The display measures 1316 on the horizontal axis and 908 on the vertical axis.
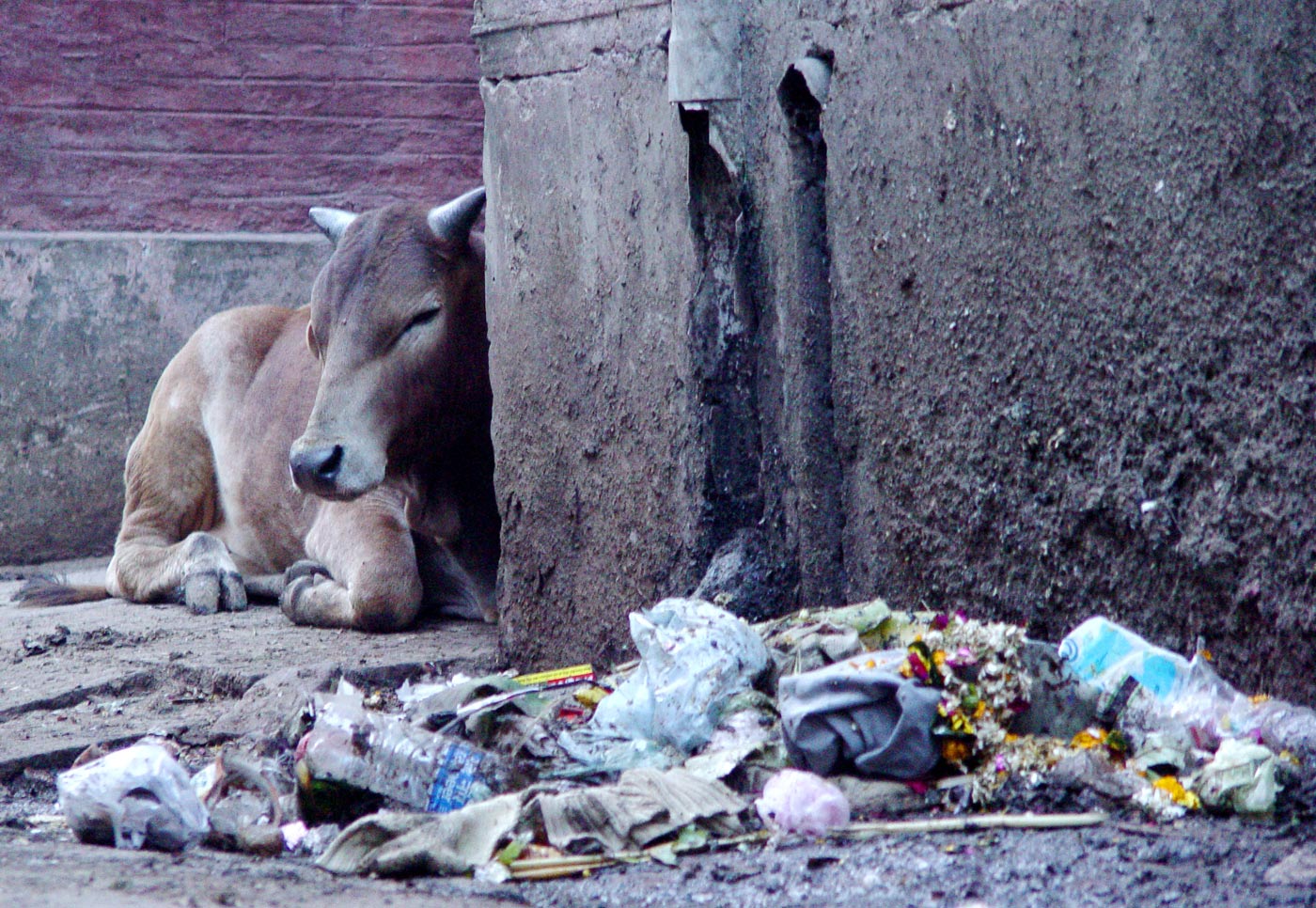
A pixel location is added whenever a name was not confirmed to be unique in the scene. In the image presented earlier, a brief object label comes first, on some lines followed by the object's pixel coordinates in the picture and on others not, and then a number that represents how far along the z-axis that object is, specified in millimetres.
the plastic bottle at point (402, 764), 5637
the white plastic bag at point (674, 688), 5902
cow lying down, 9844
